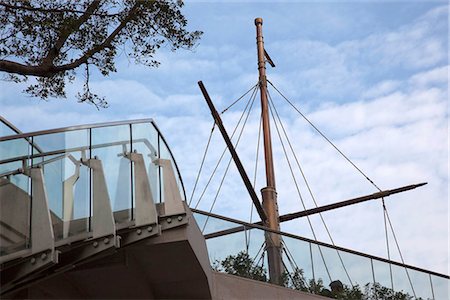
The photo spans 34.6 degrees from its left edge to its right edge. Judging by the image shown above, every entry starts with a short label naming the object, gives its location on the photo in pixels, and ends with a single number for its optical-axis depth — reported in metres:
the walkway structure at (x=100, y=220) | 9.62
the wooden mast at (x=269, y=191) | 14.74
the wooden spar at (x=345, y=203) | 22.31
